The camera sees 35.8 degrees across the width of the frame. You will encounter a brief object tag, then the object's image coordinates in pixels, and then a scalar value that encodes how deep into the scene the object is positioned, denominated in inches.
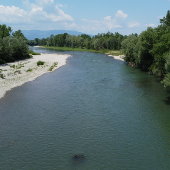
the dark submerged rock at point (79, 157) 1049.5
